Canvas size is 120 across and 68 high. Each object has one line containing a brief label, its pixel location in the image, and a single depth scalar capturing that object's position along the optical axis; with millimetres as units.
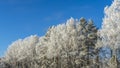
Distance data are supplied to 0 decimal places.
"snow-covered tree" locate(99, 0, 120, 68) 35960
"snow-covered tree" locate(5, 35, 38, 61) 76655
